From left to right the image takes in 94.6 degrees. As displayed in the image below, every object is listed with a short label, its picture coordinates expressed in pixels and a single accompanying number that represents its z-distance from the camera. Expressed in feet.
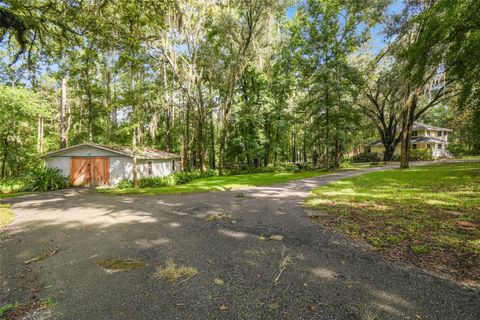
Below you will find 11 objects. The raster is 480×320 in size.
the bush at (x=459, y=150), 106.73
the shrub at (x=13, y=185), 46.70
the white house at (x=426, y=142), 114.83
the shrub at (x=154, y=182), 50.67
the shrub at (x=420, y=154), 106.63
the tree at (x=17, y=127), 54.90
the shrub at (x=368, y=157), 119.38
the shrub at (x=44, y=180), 48.26
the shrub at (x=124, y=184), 49.25
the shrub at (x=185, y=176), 55.57
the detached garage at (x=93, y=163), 54.65
